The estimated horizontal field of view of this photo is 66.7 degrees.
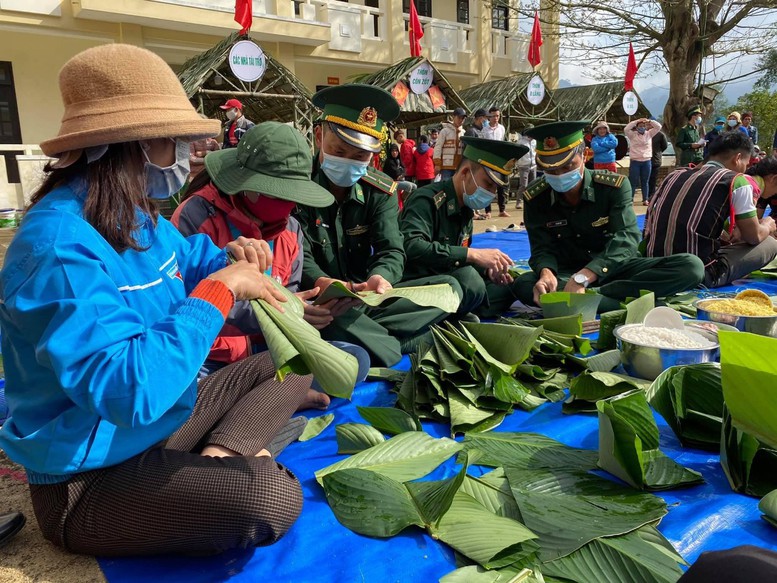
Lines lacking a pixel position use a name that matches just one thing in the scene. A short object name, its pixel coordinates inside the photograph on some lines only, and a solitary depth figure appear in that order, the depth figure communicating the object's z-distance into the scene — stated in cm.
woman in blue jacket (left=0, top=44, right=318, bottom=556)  114
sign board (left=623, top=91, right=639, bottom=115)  1371
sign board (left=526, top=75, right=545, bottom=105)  1304
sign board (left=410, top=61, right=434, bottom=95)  1150
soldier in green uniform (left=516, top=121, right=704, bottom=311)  339
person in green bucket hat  214
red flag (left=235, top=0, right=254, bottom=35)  953
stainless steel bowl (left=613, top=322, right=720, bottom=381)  212
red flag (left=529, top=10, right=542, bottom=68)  1345
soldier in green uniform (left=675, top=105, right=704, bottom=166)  1059
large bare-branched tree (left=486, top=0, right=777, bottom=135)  1289
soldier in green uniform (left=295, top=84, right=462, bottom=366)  269
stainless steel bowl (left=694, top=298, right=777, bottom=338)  241
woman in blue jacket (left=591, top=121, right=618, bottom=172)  996
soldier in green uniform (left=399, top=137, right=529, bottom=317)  325
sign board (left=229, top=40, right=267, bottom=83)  944
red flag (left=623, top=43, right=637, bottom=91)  1338
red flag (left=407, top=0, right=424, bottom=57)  1228
